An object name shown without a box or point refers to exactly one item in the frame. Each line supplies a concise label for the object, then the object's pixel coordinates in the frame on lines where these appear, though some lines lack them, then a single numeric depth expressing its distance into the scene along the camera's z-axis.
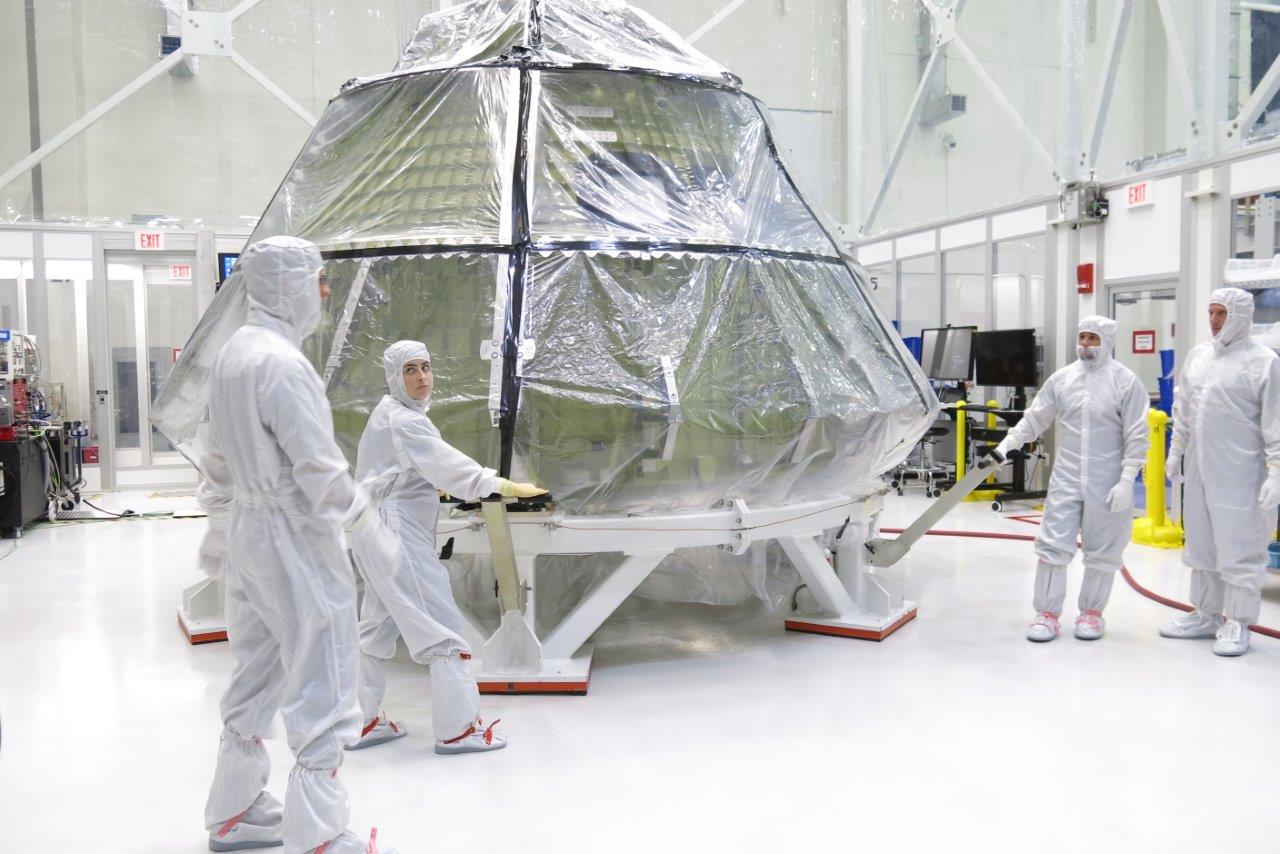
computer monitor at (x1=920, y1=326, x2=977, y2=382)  9.79
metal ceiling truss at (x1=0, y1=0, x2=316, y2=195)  10.68
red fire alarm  8.82
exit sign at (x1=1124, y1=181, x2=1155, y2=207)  8.14
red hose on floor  5.19
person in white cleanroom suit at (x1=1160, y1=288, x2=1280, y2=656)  4.82
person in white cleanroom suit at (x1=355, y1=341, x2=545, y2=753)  3.53
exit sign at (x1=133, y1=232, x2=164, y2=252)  10.68
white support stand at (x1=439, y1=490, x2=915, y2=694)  4.35
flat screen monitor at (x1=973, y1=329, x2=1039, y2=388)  9.23
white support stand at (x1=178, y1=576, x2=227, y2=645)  5.26
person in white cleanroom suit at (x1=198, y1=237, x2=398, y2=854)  2.61
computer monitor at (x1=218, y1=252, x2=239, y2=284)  10.65
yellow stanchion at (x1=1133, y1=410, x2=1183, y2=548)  7.50
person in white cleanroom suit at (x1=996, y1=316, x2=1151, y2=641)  5.04
